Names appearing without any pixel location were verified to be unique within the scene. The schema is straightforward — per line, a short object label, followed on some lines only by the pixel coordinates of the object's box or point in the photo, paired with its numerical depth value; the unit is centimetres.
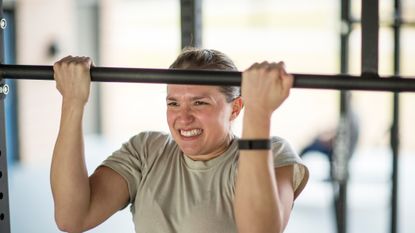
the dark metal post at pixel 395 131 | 370
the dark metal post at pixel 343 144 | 385
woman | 186
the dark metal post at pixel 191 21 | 223
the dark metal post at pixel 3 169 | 200
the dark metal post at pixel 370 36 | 179
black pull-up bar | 177
